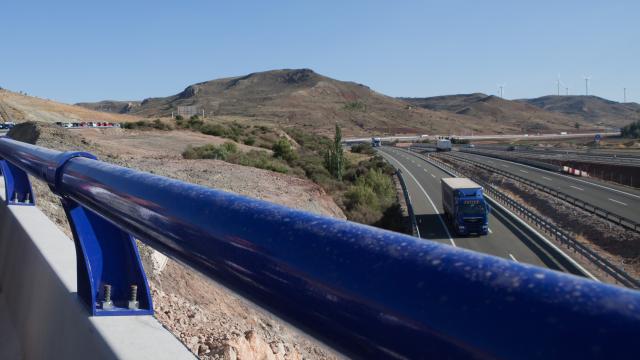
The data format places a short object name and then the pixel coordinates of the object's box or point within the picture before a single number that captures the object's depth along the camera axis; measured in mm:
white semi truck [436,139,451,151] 105438
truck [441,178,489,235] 32656
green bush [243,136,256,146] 65562
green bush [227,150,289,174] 40062
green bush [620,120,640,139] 138500
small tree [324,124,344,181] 54969
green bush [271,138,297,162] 52688
